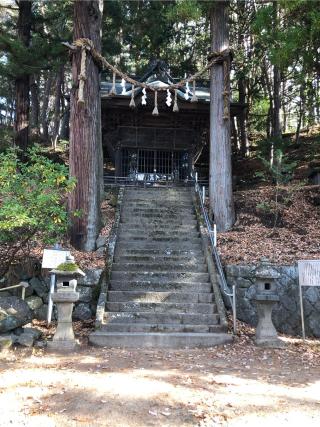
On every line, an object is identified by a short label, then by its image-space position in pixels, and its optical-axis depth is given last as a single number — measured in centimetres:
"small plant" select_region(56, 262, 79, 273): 701
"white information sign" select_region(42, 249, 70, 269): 747
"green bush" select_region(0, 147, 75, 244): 721
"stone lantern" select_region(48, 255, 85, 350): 647
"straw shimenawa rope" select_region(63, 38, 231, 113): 986
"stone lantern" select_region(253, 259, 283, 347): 689
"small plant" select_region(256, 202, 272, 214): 1127
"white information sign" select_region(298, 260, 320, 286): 718
